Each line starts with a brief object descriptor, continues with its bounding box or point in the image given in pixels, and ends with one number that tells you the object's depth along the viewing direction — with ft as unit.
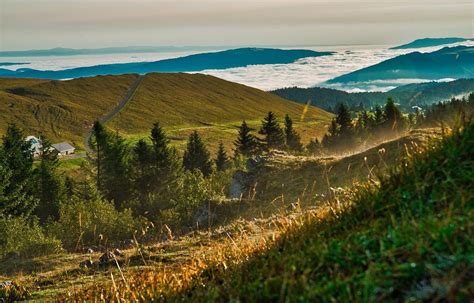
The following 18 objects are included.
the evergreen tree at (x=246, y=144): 310.08
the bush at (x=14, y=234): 133.55
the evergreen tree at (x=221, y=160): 344.28
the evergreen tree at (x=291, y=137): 342.64
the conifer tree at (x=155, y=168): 246.68
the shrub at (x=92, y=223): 129.39
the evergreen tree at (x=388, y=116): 282.64
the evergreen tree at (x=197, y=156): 320.91
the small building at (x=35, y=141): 542.08
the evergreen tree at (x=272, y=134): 306.96
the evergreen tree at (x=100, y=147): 252.21
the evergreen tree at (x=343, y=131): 321.73
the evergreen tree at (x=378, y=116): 317.38
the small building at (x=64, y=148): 526.62
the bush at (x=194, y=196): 142.31
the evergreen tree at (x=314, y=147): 334.19
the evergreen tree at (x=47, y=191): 246.68
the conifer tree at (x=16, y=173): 194.70
